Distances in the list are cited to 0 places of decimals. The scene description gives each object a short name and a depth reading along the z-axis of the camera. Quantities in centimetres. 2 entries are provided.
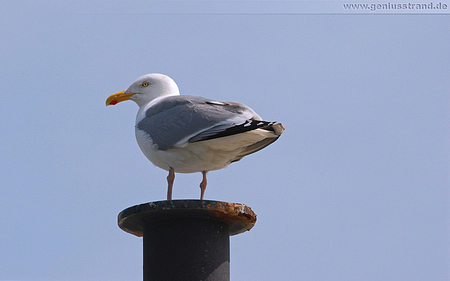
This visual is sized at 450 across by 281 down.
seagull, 1227
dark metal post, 1044
